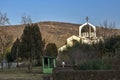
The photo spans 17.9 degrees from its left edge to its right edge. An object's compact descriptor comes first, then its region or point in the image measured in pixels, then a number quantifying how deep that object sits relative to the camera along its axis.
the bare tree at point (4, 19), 72.71
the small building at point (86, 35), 89.66
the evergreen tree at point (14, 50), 85.12
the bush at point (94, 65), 24.99
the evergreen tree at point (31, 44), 62.12
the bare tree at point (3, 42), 72.15
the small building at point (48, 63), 53.91
